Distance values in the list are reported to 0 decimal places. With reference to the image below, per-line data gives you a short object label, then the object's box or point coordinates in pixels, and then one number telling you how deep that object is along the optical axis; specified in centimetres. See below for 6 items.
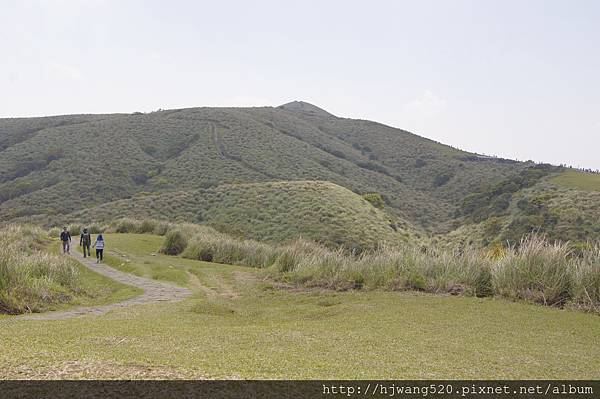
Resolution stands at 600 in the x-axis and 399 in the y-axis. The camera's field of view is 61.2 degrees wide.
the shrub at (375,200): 5047
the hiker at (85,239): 2292
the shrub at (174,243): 2584
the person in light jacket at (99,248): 2135
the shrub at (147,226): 3418
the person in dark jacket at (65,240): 2320
